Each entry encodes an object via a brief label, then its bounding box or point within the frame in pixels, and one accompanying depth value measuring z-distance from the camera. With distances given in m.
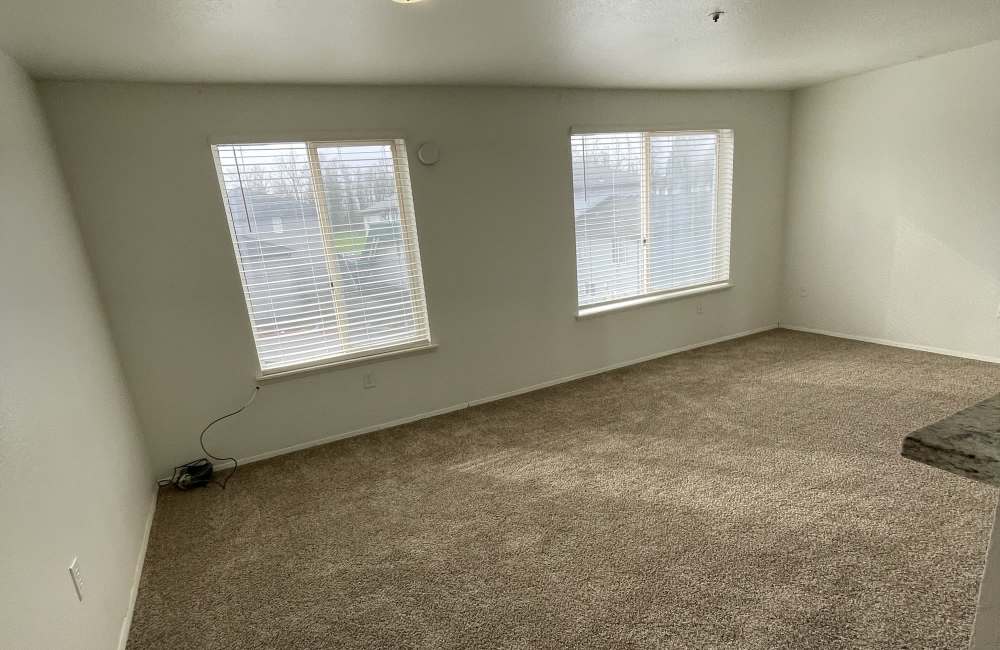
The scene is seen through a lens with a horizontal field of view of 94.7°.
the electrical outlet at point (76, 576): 1.51
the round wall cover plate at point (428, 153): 3.12
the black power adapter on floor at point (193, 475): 2.78
